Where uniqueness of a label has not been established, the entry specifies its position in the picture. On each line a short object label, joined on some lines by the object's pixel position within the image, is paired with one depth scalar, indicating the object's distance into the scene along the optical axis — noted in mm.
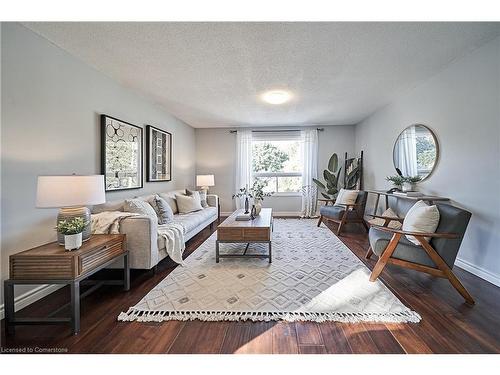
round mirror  3184
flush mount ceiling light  3585
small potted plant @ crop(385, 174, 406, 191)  3634
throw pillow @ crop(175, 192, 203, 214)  4320
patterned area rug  1796
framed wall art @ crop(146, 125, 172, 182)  4055
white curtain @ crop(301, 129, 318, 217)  6086
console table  2872
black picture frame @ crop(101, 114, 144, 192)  2953
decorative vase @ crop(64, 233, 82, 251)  1752
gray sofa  2346
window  6273
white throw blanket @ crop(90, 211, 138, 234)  2291
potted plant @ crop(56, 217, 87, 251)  1754
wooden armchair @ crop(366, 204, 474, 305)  2074
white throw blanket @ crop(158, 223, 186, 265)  2727
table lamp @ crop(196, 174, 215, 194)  5582
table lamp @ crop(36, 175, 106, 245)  1737
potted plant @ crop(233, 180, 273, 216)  3629
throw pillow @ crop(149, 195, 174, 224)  3271
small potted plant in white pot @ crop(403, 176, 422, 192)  3397
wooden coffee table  2910
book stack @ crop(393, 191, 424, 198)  3176
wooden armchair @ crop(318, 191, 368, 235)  4387
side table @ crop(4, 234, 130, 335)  1585
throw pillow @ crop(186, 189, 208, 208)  4902
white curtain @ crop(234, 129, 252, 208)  6227
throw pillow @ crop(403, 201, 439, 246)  2230
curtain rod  6102
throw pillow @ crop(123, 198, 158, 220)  2703
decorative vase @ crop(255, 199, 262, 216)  3611
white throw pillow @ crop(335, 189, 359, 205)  4688
